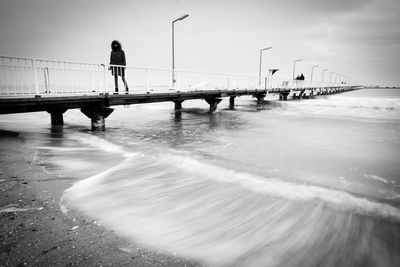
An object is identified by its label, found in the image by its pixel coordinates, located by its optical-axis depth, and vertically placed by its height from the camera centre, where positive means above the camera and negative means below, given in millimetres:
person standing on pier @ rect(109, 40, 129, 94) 10711 +1395
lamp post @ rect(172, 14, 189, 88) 15128 +3223
